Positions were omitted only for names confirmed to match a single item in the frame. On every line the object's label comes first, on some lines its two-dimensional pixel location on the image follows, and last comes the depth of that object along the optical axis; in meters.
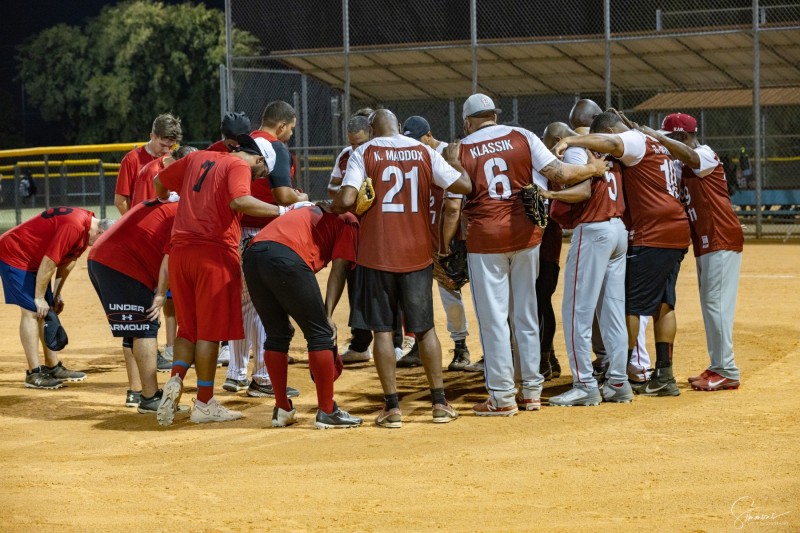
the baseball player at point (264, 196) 15.12
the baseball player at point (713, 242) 14.81
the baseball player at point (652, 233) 14.46
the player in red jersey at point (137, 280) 14.60
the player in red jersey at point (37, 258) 16.19
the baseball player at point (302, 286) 12.91
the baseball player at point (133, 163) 17.63
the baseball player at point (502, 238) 13.77
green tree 76.19
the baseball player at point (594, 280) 14.20
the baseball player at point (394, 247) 13.27
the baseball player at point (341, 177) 17.09
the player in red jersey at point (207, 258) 13.48
